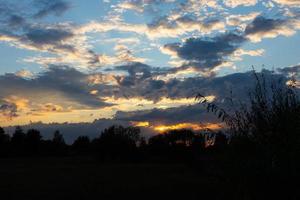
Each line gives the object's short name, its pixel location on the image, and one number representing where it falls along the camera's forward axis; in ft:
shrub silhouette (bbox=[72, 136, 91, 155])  381.19
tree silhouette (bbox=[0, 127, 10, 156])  299.11
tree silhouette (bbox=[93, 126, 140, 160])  251.19
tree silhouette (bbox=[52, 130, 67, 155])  338.30
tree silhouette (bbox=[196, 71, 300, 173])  26.53
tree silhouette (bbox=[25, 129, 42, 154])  318.65
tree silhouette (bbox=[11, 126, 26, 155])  311.68
